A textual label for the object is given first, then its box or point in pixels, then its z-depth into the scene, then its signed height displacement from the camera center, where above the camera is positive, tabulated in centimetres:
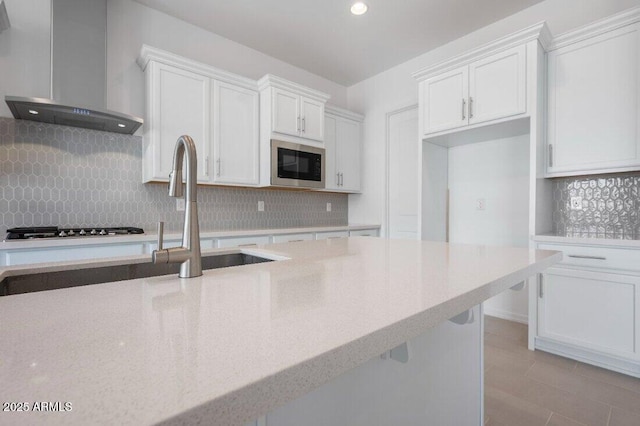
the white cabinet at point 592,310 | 200 -66
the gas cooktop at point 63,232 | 197 -15
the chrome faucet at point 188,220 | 81 -2
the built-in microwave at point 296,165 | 318 +51
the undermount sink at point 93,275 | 93 -22
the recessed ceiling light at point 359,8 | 277 +185
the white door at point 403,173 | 384 +49
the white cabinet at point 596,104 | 216 +80
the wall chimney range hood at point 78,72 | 217 +102
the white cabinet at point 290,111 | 316 +108
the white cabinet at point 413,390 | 74 -53
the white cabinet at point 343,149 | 396 +83
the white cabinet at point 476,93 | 253 +107
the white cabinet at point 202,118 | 260 +85
